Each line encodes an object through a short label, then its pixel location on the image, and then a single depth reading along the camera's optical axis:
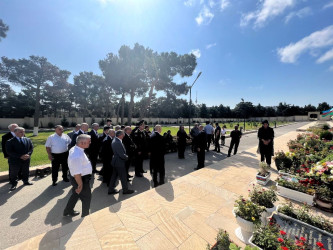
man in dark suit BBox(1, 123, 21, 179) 4.21
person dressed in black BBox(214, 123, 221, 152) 9.07
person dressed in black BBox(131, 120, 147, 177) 5.20
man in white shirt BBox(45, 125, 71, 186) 4.33
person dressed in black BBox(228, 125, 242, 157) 7.71
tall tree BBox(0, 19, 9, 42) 13.16
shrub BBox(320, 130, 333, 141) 10.52
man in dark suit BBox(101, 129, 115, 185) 4.50
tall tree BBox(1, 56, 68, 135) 19.72
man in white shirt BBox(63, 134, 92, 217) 2.57
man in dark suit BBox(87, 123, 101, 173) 5.39
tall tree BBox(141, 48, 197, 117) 16.28
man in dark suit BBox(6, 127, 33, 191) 4.04
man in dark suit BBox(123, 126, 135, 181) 4.63
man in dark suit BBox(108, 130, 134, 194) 3.66
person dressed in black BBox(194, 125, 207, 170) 5.54
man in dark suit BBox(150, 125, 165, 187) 4.38
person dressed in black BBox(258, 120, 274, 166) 5.34
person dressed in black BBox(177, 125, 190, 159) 7.39
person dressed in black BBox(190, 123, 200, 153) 7.60
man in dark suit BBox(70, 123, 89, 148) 4.89
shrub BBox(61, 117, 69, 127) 28.92
